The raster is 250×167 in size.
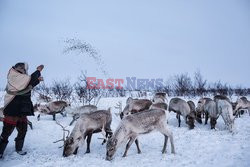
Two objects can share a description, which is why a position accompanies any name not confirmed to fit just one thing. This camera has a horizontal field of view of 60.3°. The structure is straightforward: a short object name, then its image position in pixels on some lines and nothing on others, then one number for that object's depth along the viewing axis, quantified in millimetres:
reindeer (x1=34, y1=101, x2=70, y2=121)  10188
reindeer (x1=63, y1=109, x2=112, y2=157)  5781
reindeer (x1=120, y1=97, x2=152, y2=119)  11086
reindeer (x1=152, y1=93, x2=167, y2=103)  13359
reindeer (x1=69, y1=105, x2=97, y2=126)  9984
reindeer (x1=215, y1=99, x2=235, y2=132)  8258
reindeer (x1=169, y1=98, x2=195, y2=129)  9105
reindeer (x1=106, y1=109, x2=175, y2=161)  5668
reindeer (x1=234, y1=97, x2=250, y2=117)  11596
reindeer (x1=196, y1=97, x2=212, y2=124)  10084
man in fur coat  5527
